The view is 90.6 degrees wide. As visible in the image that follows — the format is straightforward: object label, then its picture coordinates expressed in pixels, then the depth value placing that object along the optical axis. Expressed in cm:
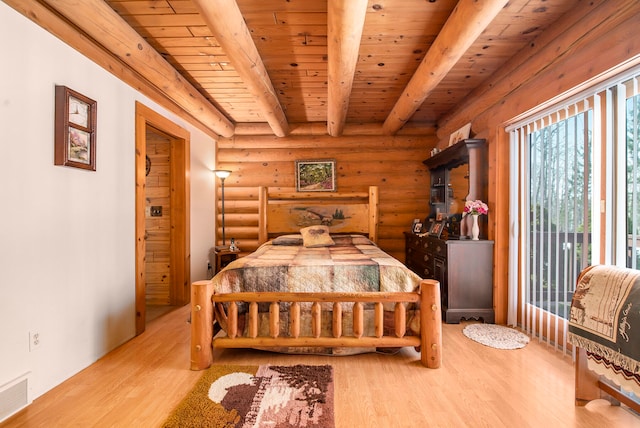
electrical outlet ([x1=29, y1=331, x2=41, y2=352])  186
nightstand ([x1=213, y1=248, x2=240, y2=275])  431
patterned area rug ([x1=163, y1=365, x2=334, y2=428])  164
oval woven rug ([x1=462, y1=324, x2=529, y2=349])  260
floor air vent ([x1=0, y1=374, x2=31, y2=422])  168
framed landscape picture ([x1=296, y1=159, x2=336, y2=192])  476
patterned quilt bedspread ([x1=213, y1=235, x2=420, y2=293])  239
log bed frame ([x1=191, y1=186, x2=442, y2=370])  219
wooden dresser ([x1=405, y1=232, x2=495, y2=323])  316
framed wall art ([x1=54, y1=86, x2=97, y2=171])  204
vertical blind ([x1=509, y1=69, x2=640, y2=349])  195
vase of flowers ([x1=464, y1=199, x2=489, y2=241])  316
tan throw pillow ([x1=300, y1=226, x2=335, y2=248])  374
